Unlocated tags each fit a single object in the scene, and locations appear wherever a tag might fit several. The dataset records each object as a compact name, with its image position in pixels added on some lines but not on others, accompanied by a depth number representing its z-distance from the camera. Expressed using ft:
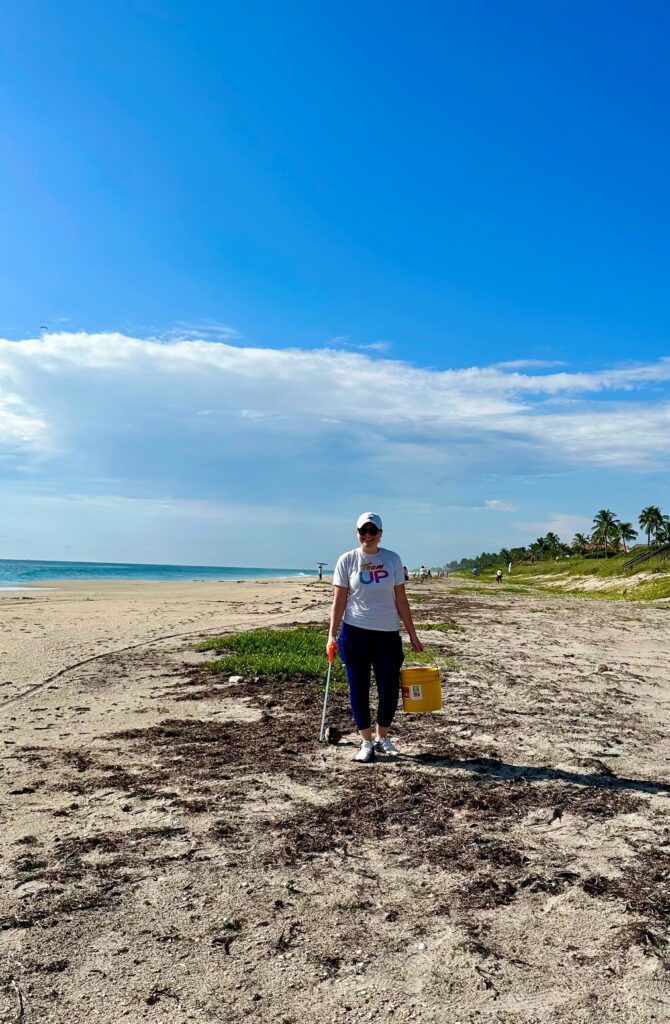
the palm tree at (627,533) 348.26
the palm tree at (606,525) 360.07
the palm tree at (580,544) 385.50
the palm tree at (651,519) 329.11
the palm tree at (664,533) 302.70
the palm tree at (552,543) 426.92
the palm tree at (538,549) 430.65
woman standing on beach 22.82
